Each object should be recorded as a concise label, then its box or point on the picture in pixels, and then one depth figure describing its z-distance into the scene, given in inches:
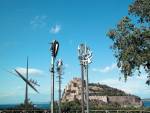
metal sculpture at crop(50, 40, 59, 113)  263.9
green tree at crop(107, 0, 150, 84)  619.1
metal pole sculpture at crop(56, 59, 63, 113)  1010.8
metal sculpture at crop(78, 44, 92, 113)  668.0
